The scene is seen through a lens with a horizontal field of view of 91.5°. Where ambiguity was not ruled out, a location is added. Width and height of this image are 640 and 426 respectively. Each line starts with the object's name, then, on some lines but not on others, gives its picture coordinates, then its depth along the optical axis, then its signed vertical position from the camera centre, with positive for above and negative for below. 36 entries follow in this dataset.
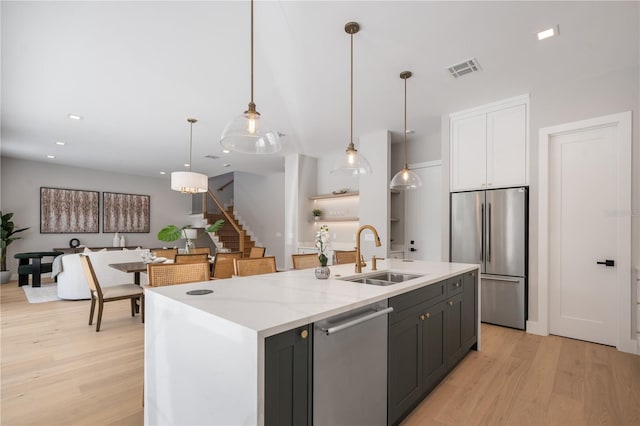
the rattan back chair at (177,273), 2.59 -0.49
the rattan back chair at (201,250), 5.44 -0.61
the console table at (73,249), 7.58 -0.87
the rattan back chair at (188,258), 3.90 -0.53
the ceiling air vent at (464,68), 3.18 +1.57
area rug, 5.45 -1.49
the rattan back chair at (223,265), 4.31 -0.69
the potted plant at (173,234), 5.14 -0.31
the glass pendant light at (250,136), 2.08 +0.55
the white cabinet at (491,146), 3.93 +0.95
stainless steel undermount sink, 2.48 -0.52
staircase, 9.49 -0.65
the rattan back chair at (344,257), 4.13 -0.54
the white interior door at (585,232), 3.37 -0.16
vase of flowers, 2.36 -0.29
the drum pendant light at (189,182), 4.72 +0.53
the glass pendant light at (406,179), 3.39 +0.42
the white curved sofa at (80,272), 5.27 -0.97
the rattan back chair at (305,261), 3.50 -0.51
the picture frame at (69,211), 8.12 +0.12
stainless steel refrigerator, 3.85 -0.36
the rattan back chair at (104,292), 3.86 -1.00
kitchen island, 1.19 -0.52
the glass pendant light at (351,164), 2.82 +0.48
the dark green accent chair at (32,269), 6.52 -1.13
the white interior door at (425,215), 5.33 +0.03
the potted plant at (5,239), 6.93 -0.54
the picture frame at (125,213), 9.12 +0.08
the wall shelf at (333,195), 6.27 +0.44
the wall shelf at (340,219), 6.43 -0.05
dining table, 3.84 -0.66
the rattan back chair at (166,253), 5.00 -0.60
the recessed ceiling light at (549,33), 2.64 +1.59
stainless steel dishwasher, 1.43 -0.77
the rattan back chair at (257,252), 5.53 -0.64
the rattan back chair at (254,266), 3.17 -0.52
